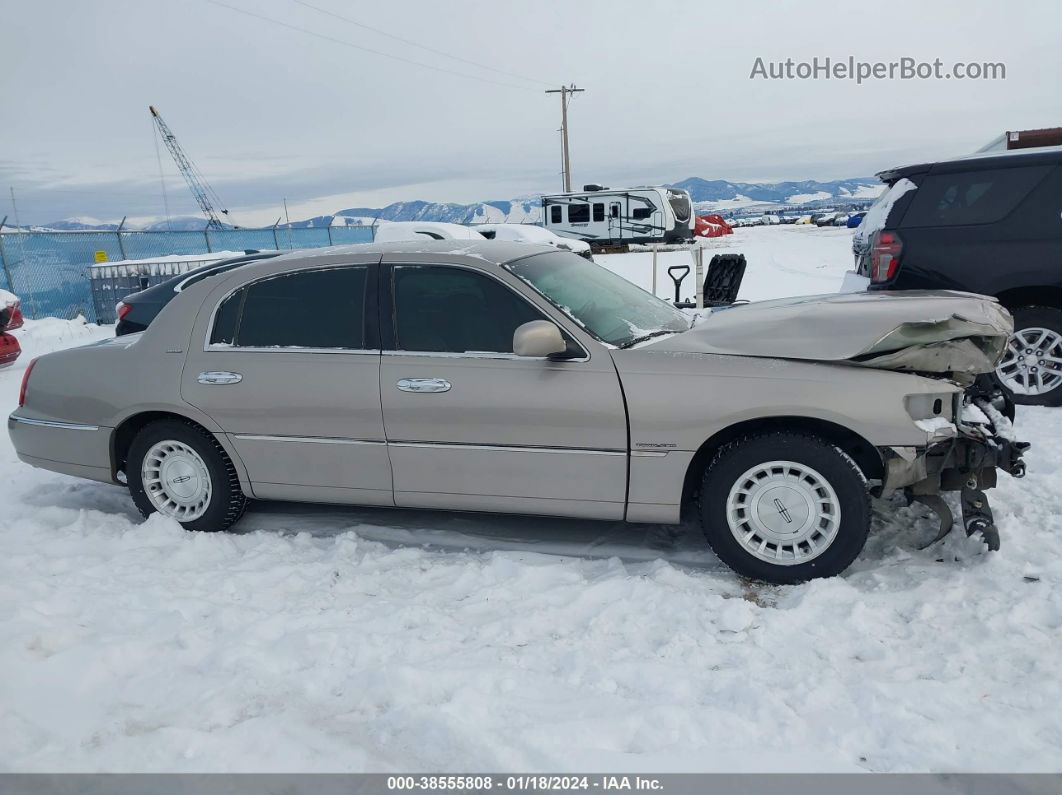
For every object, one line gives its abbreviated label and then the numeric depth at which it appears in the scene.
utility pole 50.50
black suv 6.11
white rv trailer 30.78
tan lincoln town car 3.65
